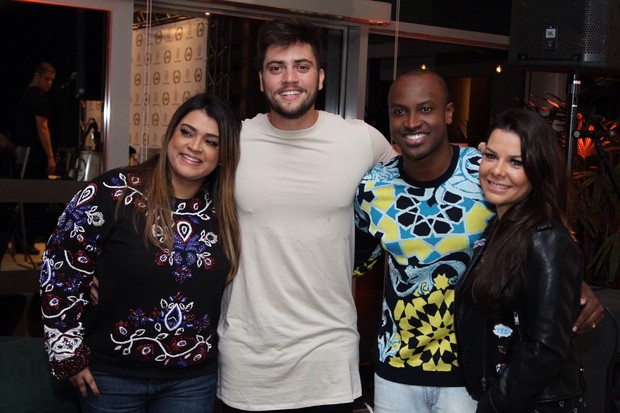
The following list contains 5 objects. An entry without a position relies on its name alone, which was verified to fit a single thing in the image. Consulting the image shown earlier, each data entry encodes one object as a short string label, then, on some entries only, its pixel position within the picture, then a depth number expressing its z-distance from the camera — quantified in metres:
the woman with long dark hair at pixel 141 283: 2.42
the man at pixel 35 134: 4.51
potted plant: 5.44
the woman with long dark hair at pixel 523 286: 2.08
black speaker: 3.84
